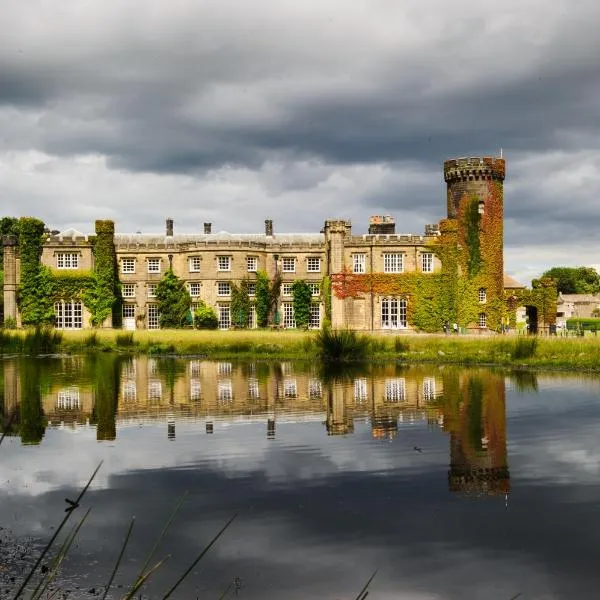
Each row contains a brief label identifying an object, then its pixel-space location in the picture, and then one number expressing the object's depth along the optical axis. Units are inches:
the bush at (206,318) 2215.8
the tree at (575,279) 5167.3
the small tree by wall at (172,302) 2244.1
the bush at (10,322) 2143.9
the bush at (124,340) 1589.6
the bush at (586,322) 2512.3
